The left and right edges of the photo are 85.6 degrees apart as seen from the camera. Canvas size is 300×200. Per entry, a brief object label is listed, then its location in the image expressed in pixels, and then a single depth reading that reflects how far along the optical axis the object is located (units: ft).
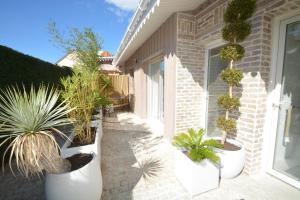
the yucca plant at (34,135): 5.07
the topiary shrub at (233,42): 7.12
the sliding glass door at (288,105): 7.18
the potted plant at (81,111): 9.12
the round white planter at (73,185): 5.64
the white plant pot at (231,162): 7.72
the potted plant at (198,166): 6.99
